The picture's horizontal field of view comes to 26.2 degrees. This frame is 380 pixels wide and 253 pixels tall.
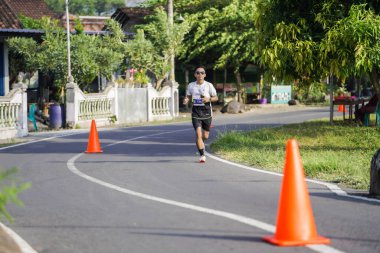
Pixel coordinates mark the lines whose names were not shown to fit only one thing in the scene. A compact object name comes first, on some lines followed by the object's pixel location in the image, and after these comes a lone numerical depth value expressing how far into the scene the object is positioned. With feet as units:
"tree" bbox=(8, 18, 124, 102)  109.81
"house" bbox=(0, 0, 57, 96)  111.34
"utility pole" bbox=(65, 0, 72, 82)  104.81
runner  53.36
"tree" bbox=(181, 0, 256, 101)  136.46
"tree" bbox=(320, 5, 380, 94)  60.49
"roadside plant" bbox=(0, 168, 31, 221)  17.70
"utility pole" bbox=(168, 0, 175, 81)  128.40
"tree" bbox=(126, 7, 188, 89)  127.54
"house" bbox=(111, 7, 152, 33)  157.58
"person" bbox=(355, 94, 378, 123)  85.62
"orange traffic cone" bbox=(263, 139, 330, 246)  24.12
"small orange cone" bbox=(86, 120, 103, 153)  62.08
